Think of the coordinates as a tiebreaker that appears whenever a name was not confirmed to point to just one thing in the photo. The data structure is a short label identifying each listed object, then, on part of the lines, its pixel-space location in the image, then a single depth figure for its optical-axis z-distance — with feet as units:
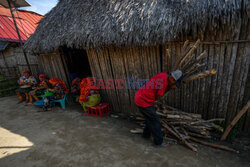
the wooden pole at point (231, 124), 8.55
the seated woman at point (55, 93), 16.85
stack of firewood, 9.88
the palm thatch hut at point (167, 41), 8.44
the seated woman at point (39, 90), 18.45
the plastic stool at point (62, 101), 17.26
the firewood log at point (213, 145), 8.99
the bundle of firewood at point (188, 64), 8.32
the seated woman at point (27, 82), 19.66
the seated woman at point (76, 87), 17.76
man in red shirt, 8.18
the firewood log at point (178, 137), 9.14
